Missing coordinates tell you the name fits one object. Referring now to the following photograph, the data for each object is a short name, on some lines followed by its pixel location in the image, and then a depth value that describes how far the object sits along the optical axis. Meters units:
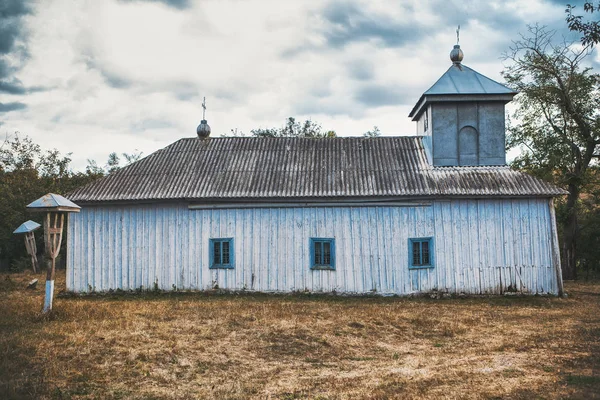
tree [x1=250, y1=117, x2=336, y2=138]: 45.31
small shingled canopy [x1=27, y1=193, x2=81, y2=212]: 13.70
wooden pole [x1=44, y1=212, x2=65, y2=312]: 13.52
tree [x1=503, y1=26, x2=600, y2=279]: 23.91
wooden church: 18.12
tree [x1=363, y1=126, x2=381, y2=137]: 49.02
